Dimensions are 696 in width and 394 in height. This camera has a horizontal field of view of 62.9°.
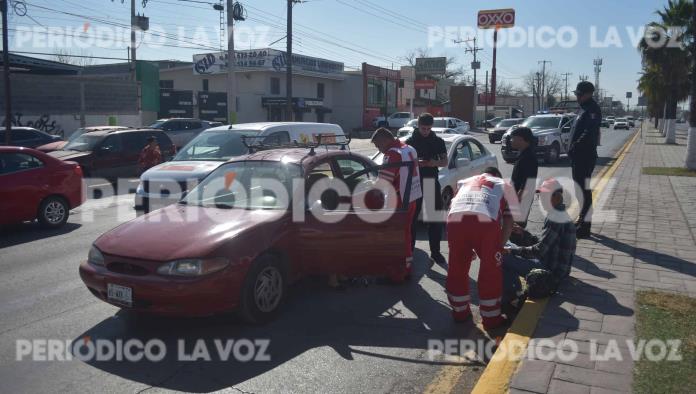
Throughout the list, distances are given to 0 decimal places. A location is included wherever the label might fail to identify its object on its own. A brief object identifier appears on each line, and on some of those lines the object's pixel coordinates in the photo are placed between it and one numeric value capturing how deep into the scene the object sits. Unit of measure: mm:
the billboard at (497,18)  67500
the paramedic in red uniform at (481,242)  4844
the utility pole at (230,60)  25562
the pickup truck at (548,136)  20505
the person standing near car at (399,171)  6156
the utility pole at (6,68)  19234
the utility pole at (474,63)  73188
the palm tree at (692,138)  17641
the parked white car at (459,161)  9727
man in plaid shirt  5656
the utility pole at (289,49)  28766
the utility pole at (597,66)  100750
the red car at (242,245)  4625
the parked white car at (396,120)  49306
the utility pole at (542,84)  103750
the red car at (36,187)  8938
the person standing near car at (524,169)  6406
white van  10211
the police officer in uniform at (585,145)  7867
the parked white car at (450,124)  32681
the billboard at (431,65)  70688
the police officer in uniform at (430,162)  7268
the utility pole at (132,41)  30934
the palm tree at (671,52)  31375
